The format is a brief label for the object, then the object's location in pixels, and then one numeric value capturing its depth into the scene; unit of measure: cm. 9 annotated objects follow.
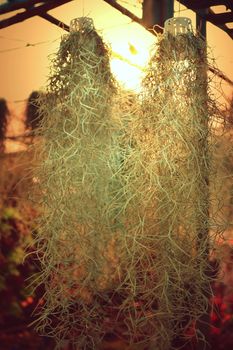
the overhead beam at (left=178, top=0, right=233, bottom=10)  159
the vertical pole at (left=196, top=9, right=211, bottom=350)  131
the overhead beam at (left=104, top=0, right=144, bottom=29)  174
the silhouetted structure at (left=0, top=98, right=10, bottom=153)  240
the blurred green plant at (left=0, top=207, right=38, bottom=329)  249
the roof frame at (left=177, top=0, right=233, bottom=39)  159
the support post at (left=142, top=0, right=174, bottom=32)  153
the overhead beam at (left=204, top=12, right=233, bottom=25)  169
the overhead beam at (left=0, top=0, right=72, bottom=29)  180
